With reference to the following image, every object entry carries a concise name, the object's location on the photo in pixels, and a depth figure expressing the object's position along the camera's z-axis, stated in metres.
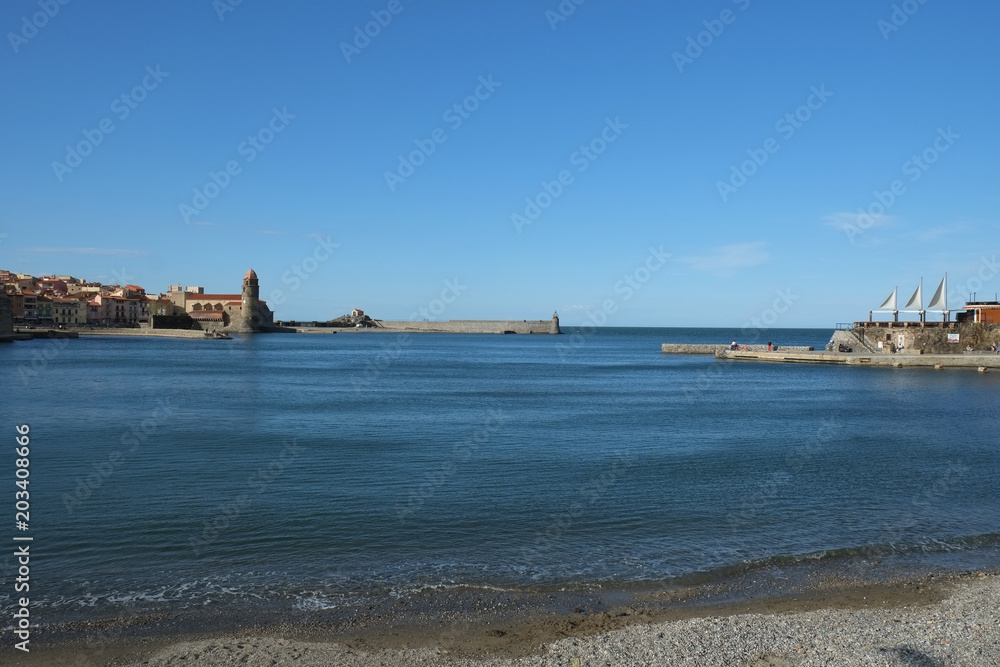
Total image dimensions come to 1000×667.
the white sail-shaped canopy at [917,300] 65.81
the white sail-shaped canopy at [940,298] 64.50
